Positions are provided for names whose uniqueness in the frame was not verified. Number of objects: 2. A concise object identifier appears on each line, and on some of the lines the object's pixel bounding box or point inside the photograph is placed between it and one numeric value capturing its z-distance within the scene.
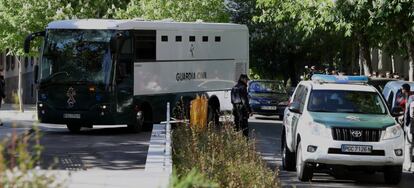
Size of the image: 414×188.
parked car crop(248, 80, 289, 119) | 35.62
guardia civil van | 24.38
